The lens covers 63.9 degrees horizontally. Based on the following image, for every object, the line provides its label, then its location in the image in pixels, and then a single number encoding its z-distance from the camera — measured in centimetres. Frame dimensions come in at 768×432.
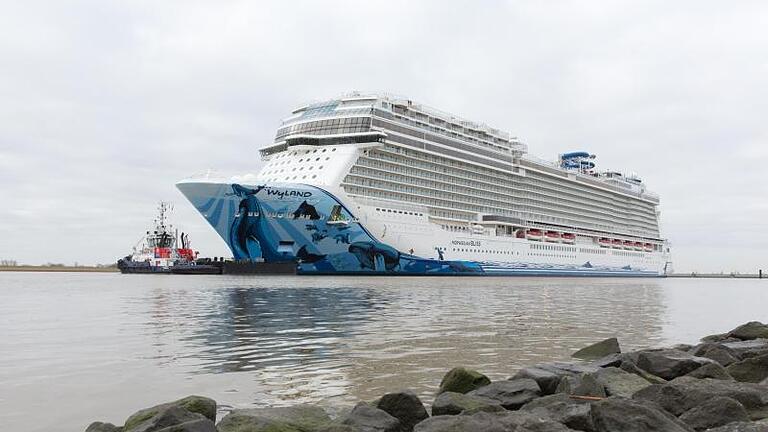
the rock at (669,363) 958
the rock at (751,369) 960
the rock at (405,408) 714
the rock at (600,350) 1205
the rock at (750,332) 1503
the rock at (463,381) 845
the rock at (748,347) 1142
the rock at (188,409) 642
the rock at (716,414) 625
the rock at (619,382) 823
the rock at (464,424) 586
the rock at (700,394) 703
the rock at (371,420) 659
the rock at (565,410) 648
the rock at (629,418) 585
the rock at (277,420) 620
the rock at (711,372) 893
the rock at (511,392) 778
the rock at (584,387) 791
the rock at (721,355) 1080
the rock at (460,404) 699
